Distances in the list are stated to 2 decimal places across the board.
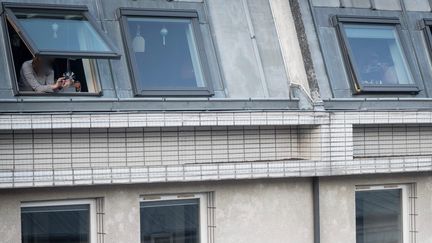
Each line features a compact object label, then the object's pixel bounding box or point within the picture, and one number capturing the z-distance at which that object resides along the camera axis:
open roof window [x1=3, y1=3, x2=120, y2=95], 12.35
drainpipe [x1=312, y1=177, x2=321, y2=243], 13.61
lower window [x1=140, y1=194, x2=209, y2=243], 12.83
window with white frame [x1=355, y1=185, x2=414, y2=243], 14.27
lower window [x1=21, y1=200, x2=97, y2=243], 12.09
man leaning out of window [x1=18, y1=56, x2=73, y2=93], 12.38
